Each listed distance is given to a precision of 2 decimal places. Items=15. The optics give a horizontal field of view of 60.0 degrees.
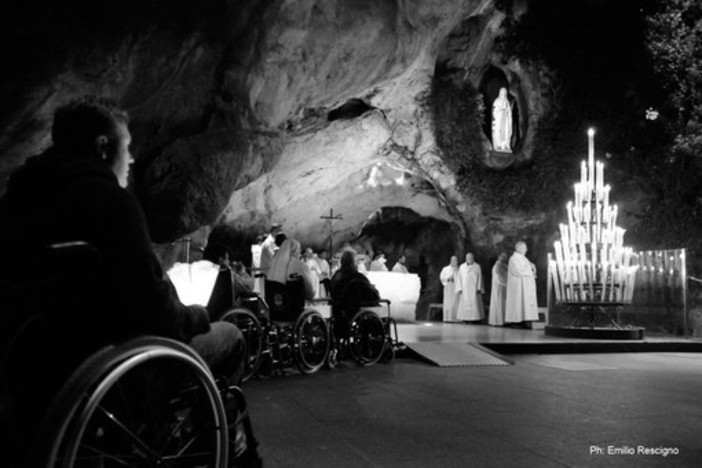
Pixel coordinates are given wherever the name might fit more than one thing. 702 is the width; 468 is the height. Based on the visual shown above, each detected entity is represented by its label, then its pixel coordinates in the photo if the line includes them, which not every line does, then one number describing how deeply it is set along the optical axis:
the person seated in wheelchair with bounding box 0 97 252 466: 1.49
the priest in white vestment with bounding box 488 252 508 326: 12.96
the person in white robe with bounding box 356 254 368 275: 14.54
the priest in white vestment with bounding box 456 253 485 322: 13.95
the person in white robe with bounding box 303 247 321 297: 13.74
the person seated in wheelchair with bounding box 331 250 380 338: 6.23
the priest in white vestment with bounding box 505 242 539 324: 11.88
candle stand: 9.40
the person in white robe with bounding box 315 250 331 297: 13.68
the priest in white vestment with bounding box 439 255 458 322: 14.62
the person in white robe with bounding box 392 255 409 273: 15.62
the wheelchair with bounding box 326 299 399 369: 6.20
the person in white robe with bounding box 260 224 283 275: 10.88
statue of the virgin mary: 14.34
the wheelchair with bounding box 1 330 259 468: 1.40
